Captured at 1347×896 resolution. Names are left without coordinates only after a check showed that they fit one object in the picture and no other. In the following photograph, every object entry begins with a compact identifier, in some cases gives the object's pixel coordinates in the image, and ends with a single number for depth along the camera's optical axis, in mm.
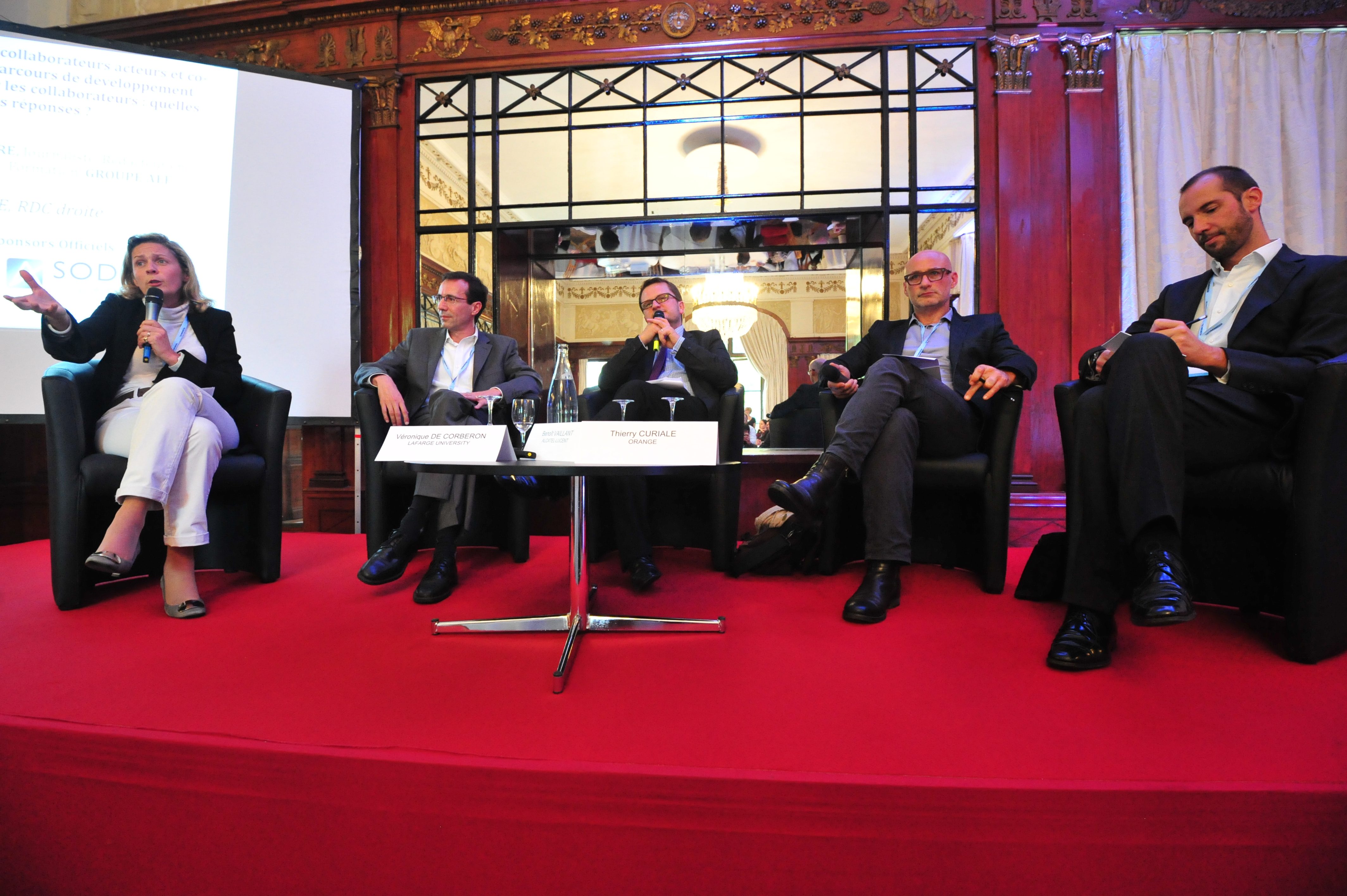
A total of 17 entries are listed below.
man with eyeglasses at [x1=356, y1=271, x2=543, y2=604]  1868
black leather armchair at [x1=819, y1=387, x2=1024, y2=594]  1871
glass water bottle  1641
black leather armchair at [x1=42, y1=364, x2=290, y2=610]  1725
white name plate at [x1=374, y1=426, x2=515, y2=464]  1339
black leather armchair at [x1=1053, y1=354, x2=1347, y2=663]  1244
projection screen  3041
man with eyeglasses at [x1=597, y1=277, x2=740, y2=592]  1875
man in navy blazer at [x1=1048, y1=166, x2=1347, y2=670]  1263
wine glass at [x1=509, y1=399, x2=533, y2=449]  1558
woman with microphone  1649
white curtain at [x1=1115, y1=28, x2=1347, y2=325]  3303
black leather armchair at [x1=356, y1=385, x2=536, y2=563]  2062
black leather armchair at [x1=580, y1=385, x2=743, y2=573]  2068
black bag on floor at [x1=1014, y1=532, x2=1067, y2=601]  1726
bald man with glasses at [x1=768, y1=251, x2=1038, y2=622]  1668
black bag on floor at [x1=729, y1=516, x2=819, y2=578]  2000
